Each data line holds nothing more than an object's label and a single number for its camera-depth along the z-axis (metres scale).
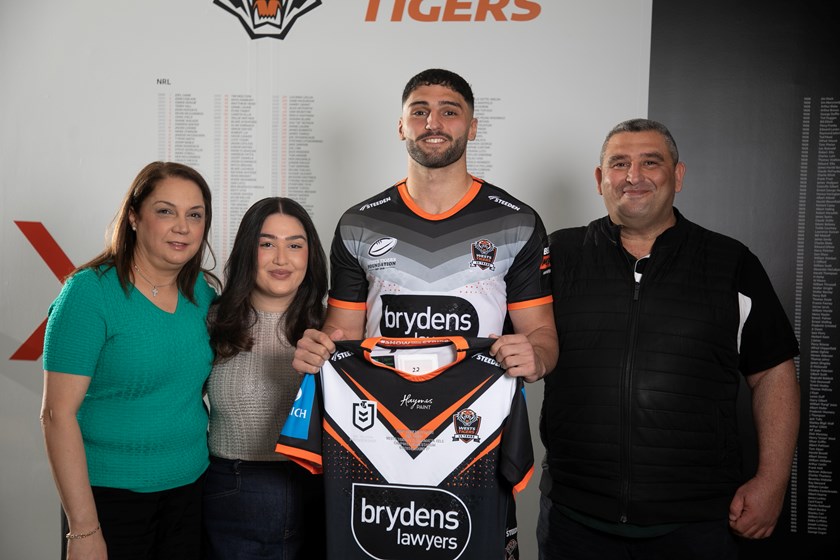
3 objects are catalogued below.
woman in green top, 1.87
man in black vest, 2.10
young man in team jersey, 2.12
